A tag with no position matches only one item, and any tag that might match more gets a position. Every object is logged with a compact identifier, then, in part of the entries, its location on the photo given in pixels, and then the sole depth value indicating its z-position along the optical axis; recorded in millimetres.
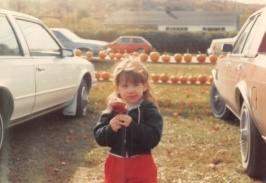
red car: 35688
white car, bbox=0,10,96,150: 5590
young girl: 3098
